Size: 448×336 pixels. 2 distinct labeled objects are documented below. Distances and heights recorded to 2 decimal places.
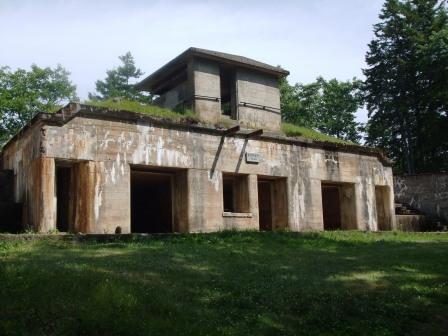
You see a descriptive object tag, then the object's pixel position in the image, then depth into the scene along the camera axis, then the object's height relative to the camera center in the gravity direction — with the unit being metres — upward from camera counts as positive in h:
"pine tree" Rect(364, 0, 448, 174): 29.78 +7.25
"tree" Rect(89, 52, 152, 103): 47.16 +12.77
